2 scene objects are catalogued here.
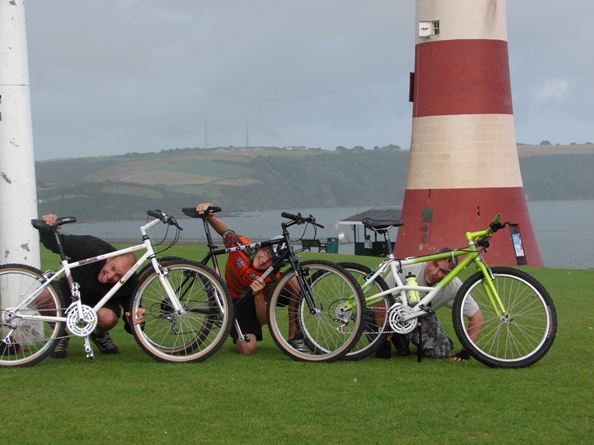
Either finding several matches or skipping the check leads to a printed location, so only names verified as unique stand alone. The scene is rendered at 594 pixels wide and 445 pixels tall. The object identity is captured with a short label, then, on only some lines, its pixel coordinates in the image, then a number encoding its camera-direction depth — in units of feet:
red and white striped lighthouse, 81.97
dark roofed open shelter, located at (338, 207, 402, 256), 127.24
